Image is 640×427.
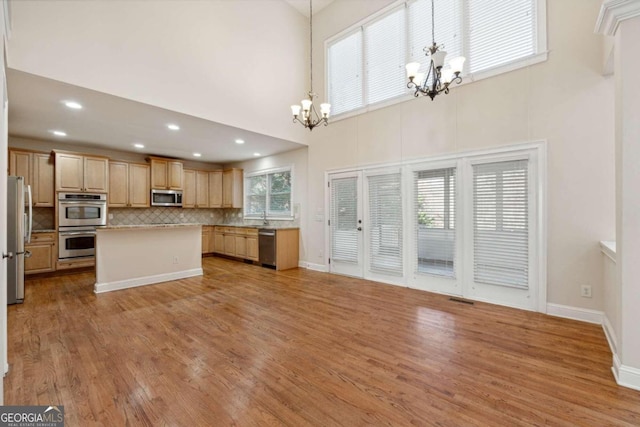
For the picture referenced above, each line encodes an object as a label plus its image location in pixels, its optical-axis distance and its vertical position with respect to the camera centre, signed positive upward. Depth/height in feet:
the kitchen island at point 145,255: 14.61 -2.32
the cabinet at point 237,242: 22.02 -2.36
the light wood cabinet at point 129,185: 20.76 +2.28
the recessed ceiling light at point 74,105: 12.42 +5.01
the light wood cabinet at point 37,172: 17.03 +2.72
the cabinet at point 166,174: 22.75 +3.42
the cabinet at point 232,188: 26.32 +2.45
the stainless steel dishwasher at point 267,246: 20.11 -2.39
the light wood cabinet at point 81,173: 18.15 +2.84
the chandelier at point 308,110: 13.28 +5.04
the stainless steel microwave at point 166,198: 22.79 +1.42
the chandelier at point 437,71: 9.67 +5.19
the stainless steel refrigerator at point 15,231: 11.68 -0.67
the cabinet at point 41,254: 16.85 -2.41
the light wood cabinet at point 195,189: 25.30 +2.31
